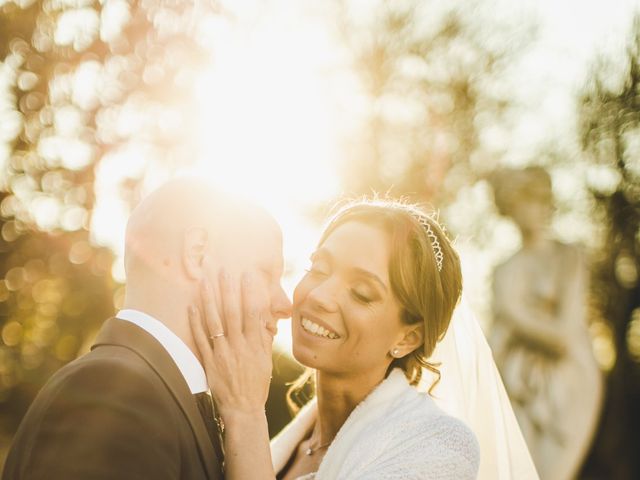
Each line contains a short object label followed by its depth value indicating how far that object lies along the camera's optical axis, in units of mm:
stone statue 6242
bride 2646
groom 1912
